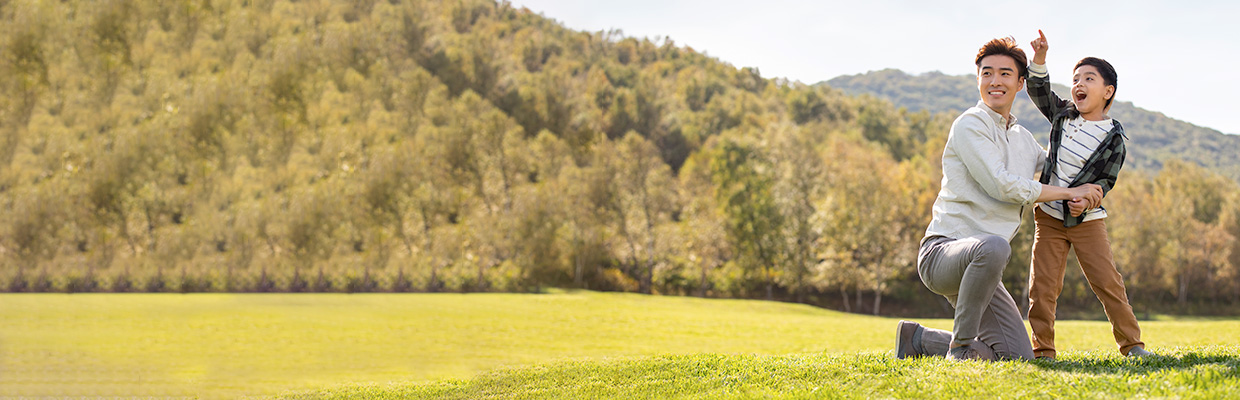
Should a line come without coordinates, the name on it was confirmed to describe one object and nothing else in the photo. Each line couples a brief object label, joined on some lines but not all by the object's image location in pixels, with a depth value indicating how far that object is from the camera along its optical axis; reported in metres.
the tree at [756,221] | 48.28
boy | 5.61
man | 5.07
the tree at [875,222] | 45.94
